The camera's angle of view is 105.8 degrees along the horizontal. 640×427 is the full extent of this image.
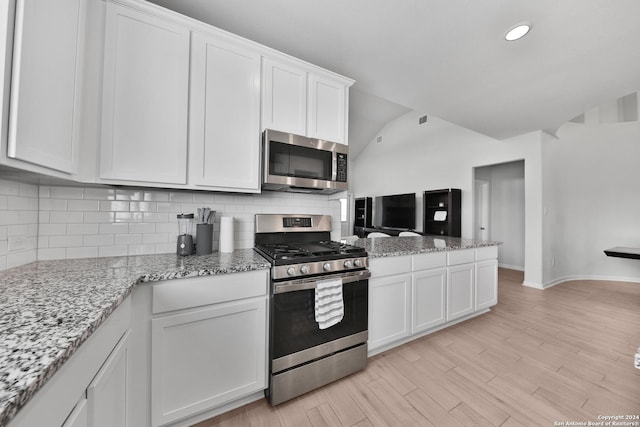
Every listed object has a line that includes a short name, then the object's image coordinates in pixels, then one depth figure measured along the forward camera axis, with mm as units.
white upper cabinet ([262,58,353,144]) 1924
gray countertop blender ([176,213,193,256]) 1700
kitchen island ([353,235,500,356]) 1986
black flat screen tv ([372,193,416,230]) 5782
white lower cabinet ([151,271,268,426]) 1243
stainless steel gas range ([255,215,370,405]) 1484
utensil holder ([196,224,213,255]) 1746
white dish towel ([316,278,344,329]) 1581
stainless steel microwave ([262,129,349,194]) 1831
